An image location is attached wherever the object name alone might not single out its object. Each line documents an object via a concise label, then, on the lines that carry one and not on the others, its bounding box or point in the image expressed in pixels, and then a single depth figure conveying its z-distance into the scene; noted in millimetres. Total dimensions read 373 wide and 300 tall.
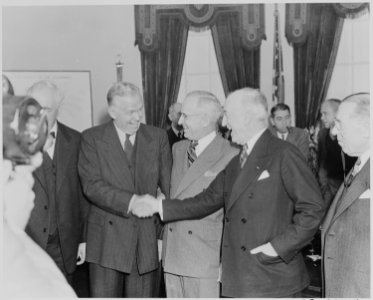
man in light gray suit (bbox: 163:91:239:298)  2912
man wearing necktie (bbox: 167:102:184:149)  6402
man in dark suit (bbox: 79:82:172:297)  3018
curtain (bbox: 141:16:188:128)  8617
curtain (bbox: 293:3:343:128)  7895
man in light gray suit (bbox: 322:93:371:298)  2279
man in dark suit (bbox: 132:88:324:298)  2443
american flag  8234
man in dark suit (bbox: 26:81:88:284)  2980
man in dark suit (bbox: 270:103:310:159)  6605
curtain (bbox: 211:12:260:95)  8344
